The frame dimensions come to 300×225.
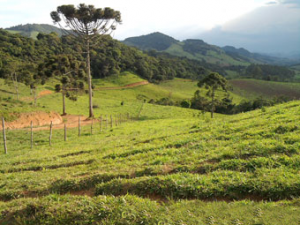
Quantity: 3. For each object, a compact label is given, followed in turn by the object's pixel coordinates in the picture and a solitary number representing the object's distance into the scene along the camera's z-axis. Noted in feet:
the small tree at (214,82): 125.08
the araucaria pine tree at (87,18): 100.27
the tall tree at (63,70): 112.78
